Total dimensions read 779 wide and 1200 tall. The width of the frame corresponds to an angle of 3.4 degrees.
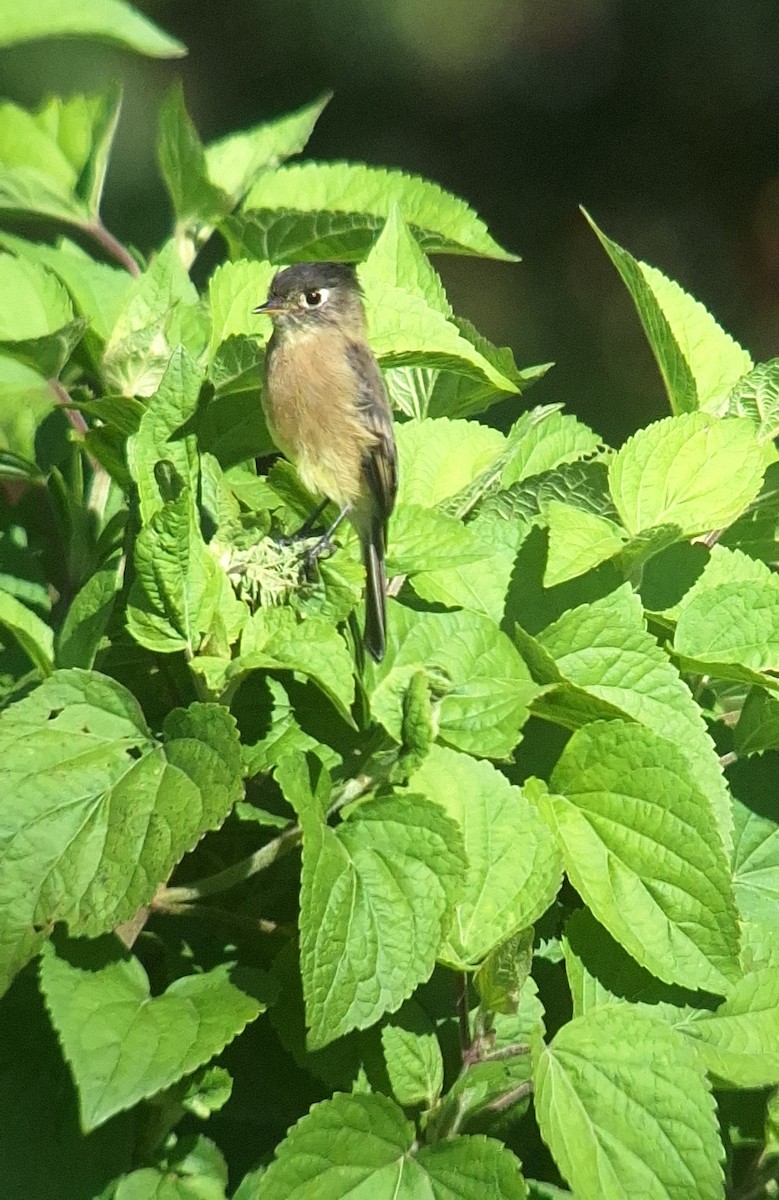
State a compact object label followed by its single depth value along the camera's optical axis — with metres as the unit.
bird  3.18
